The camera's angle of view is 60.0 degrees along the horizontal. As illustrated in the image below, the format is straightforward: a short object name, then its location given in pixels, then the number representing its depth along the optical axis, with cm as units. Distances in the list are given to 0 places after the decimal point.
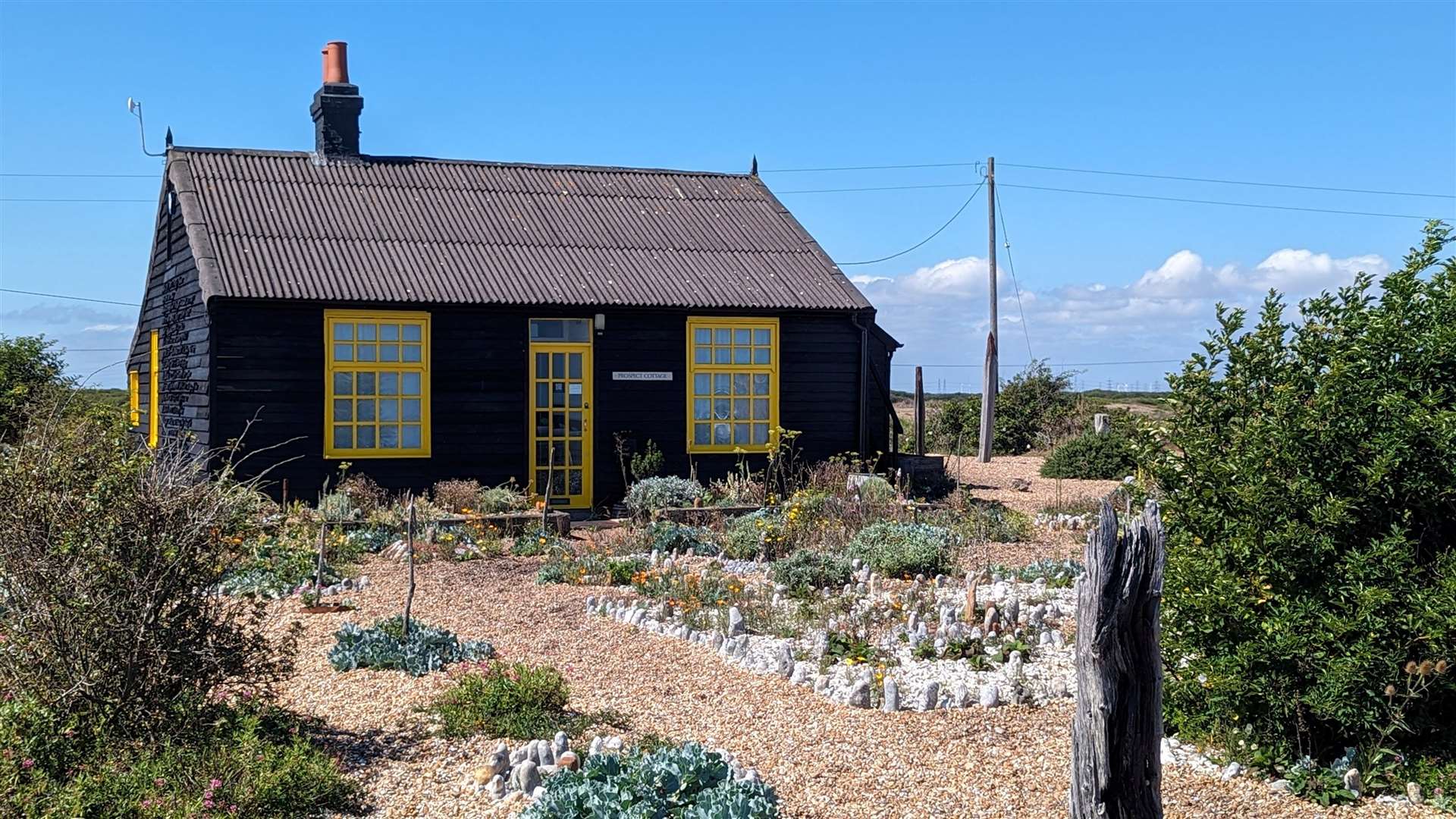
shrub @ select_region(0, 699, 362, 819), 477
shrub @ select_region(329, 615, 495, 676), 723
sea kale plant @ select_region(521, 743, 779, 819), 447
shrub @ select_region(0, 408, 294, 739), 518
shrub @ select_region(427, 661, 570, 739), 593
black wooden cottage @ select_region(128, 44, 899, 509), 1455
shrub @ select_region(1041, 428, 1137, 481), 1912
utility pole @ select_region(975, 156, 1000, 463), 2405
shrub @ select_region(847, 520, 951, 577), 1005
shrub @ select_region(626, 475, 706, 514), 1442
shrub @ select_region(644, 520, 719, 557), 1164
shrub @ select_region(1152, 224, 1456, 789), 523
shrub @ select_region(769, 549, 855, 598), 957
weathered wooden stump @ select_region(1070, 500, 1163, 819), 427
